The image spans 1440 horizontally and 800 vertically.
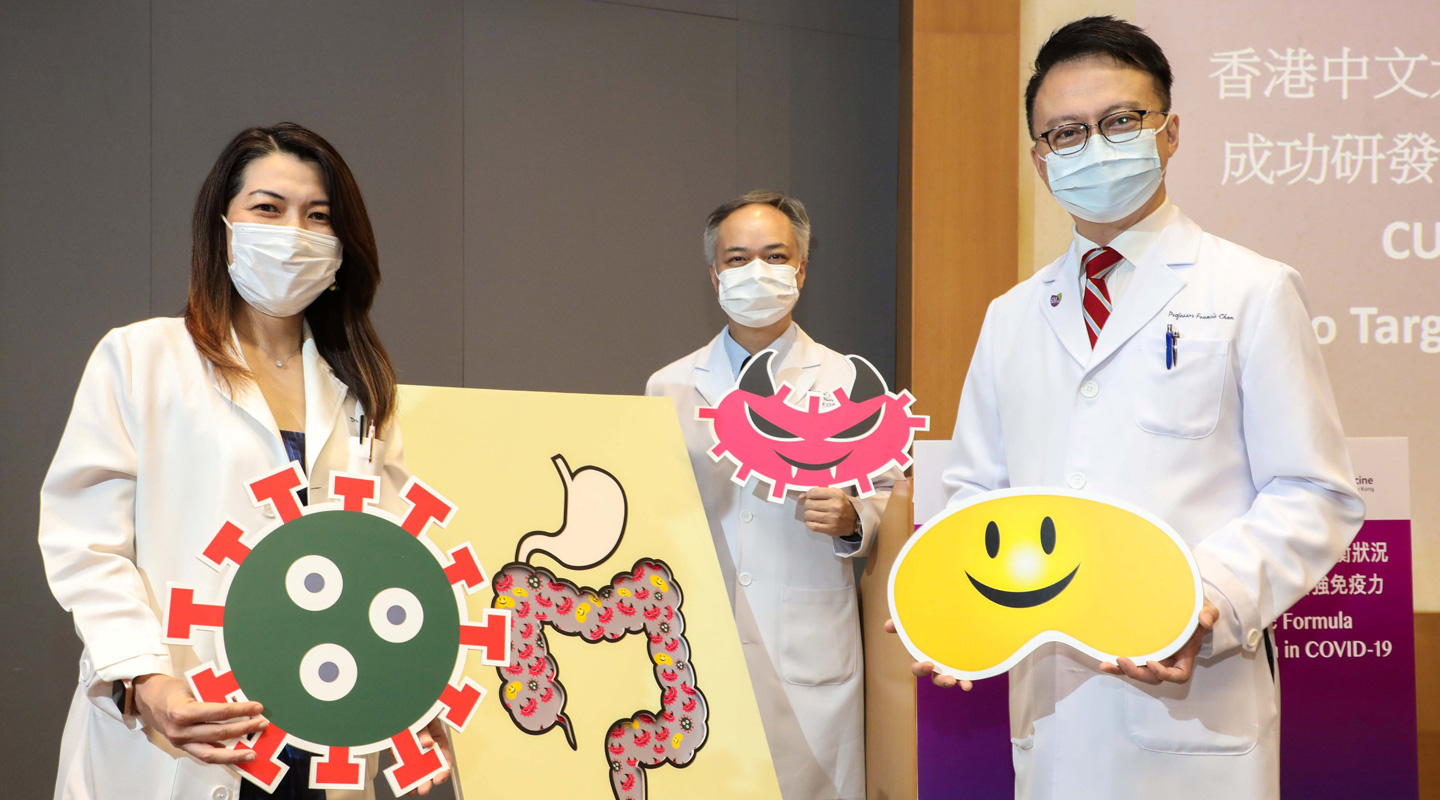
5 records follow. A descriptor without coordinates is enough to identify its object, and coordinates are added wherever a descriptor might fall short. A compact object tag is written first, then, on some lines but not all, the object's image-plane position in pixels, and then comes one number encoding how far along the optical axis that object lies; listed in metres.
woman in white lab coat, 1.40
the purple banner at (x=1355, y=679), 2.43
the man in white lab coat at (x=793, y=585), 2.32
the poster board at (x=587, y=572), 1.72
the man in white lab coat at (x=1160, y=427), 1.53
